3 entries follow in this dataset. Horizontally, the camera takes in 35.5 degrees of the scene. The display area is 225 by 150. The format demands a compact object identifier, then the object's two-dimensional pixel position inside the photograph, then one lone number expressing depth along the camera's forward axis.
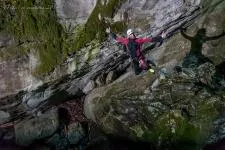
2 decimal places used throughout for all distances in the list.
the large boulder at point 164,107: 11.06
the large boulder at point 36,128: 12.62
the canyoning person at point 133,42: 9.93
